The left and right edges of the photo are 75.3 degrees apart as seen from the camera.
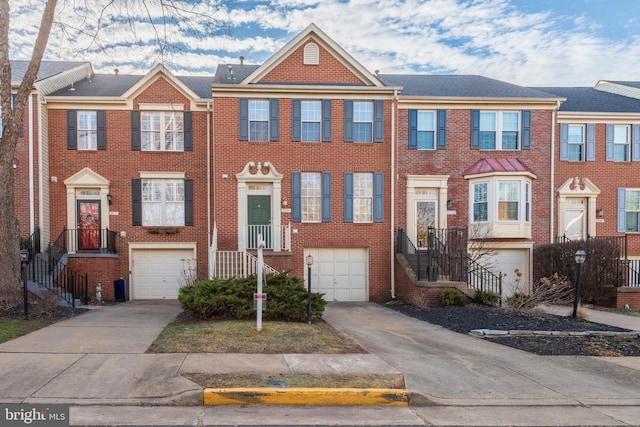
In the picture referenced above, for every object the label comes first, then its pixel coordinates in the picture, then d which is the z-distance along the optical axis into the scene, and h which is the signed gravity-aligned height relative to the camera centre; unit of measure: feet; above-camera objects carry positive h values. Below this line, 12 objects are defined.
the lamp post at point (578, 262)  33.73 -4.87
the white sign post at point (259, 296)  26.53 -5.99
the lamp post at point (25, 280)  30.34 -5.66
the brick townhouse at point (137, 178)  49.52 +2.95
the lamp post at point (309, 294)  30.58 -6.97
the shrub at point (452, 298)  39.47 -9.13
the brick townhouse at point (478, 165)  51.34 +4.74
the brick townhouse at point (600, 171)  55.62 +4.22
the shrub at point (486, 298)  38.94 -9.03
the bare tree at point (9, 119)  33.63 +6.81
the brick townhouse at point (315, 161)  47.67 +4.85
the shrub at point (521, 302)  34.40 -8.40
